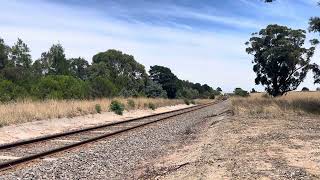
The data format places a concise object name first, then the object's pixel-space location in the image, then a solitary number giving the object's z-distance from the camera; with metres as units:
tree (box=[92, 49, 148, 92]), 60.84
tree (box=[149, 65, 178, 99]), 68.06
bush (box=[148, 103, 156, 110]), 29.28
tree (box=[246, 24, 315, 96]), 35.12
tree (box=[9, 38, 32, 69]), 51.54
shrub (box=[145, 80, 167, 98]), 56.37
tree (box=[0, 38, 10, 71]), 47.45
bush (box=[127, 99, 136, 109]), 25.87
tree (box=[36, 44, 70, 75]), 54.42
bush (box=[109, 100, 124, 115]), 21.75
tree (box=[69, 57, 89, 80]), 72.26
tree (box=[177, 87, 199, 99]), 66.31
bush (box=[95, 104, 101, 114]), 19.89
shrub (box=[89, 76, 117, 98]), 31.43
